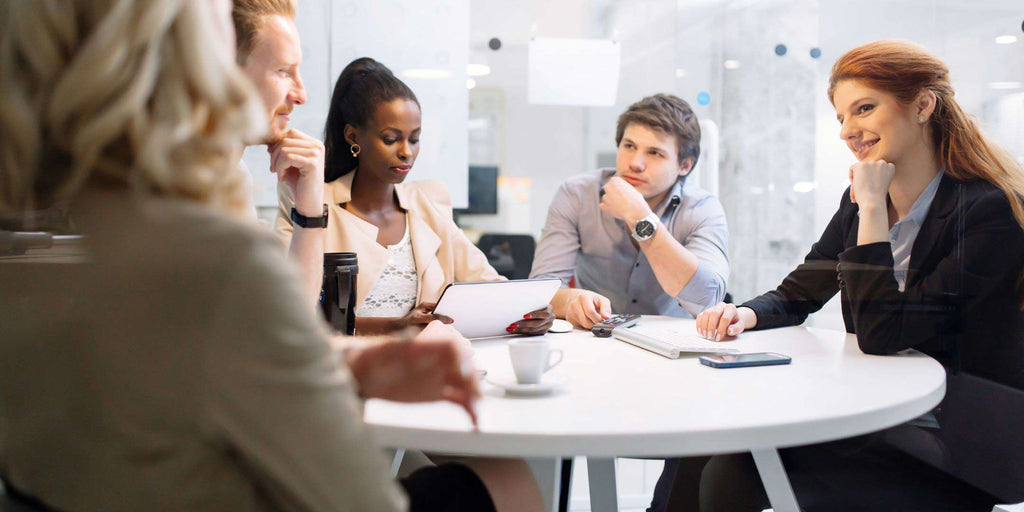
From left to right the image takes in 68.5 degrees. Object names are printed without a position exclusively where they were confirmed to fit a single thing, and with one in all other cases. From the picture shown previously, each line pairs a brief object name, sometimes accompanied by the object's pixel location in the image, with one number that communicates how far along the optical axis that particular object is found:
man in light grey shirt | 2.50
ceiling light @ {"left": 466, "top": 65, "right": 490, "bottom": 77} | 3.28
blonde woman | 0.58
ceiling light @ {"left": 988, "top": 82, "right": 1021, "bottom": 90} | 1.85
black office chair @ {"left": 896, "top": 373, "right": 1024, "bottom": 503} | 1.55
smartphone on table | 1.41
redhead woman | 1.53
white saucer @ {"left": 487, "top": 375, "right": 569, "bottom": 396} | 1.15
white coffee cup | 1.16
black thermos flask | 1.58
